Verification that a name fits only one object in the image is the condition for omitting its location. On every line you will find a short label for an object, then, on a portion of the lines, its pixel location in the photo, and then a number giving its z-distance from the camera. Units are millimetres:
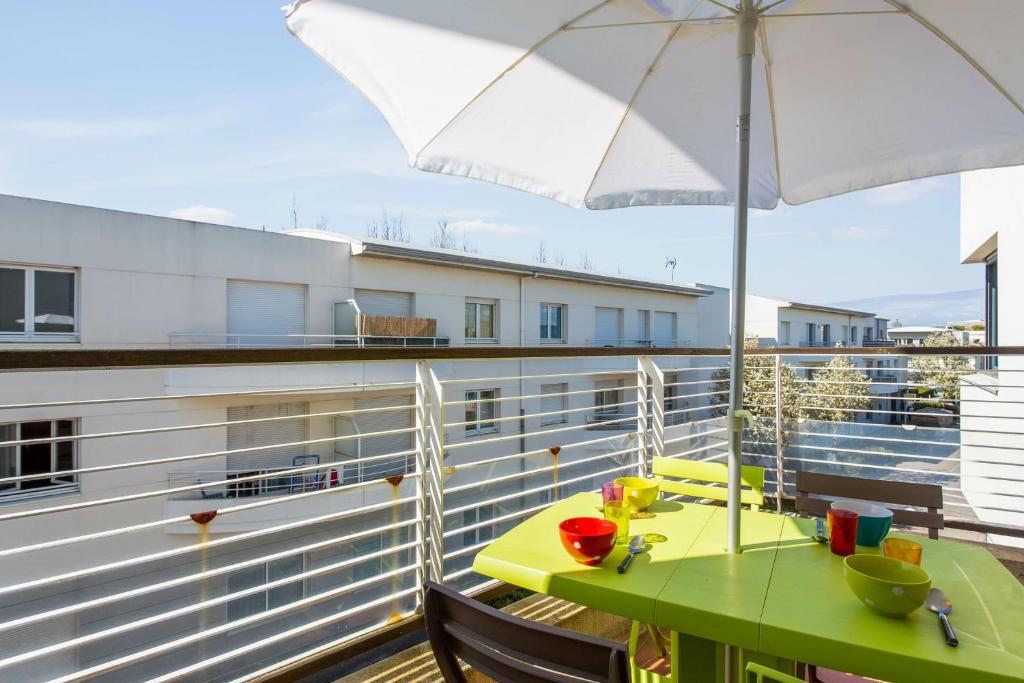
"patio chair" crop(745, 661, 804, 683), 907
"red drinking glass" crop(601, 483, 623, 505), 1853
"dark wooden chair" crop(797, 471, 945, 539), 1945
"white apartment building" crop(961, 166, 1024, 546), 5094
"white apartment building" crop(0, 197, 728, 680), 8188
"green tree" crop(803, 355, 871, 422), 15453
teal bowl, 1549
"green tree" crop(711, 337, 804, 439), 14211
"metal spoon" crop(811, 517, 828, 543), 1576
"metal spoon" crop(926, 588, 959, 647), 1104
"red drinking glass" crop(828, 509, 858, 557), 1482
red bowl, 1403
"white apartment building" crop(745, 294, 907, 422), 22000
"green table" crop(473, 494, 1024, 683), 1044
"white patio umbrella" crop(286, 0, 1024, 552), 1759
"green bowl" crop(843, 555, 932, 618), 1137
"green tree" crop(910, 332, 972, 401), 12523
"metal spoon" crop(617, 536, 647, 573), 1424
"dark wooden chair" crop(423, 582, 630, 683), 855
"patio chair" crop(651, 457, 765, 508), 2102
